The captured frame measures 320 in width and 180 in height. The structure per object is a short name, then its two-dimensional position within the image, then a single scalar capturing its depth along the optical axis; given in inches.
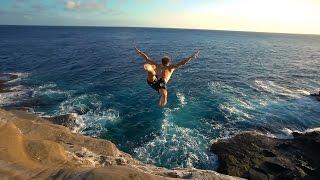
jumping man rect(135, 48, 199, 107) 327.7
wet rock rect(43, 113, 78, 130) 679.1
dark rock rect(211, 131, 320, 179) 492.8
